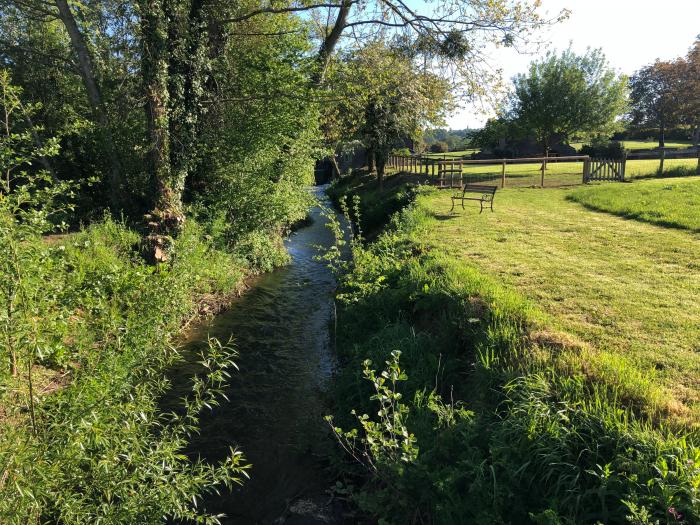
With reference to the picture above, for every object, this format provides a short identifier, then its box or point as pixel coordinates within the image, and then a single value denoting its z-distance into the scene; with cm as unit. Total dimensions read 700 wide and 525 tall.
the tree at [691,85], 4259
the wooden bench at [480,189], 1393
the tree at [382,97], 1460
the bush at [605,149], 3394
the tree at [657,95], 4906
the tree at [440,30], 1220
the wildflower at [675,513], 263
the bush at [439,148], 7481
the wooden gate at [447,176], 2116
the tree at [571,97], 3167
